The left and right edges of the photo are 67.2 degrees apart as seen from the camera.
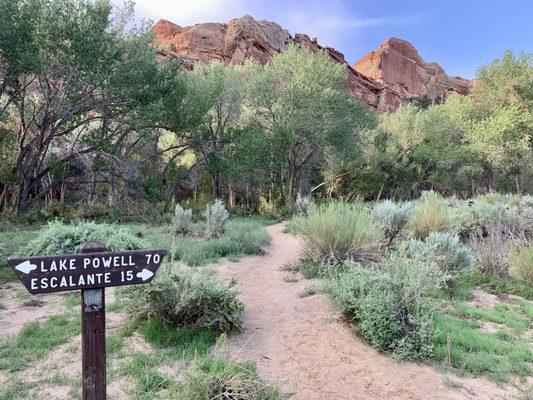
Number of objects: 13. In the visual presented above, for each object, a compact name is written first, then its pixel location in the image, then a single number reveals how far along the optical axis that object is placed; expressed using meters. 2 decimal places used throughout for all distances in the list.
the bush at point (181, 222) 10.61
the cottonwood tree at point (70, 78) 12.25
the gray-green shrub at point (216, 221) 10.15
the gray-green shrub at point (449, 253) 6.60
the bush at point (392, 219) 8.34
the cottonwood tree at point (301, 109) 20.69
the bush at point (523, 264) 6.55
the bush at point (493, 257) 6.96
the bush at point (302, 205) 14.69
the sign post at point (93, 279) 2.30
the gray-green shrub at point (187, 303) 4.30
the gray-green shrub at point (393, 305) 4.11
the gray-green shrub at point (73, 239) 6.50
